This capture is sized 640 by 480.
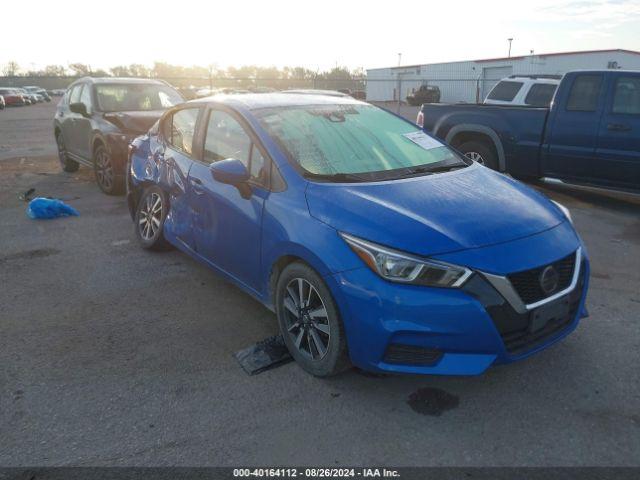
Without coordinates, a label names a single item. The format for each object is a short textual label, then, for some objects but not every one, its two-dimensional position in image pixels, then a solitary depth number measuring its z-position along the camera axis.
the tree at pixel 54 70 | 92.16
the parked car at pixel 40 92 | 54.78
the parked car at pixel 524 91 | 11.20
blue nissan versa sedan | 2.64
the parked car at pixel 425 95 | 27.38
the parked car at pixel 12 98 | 42.94
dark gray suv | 7.74
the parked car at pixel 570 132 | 6.82
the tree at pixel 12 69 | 90.07
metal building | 26.61
